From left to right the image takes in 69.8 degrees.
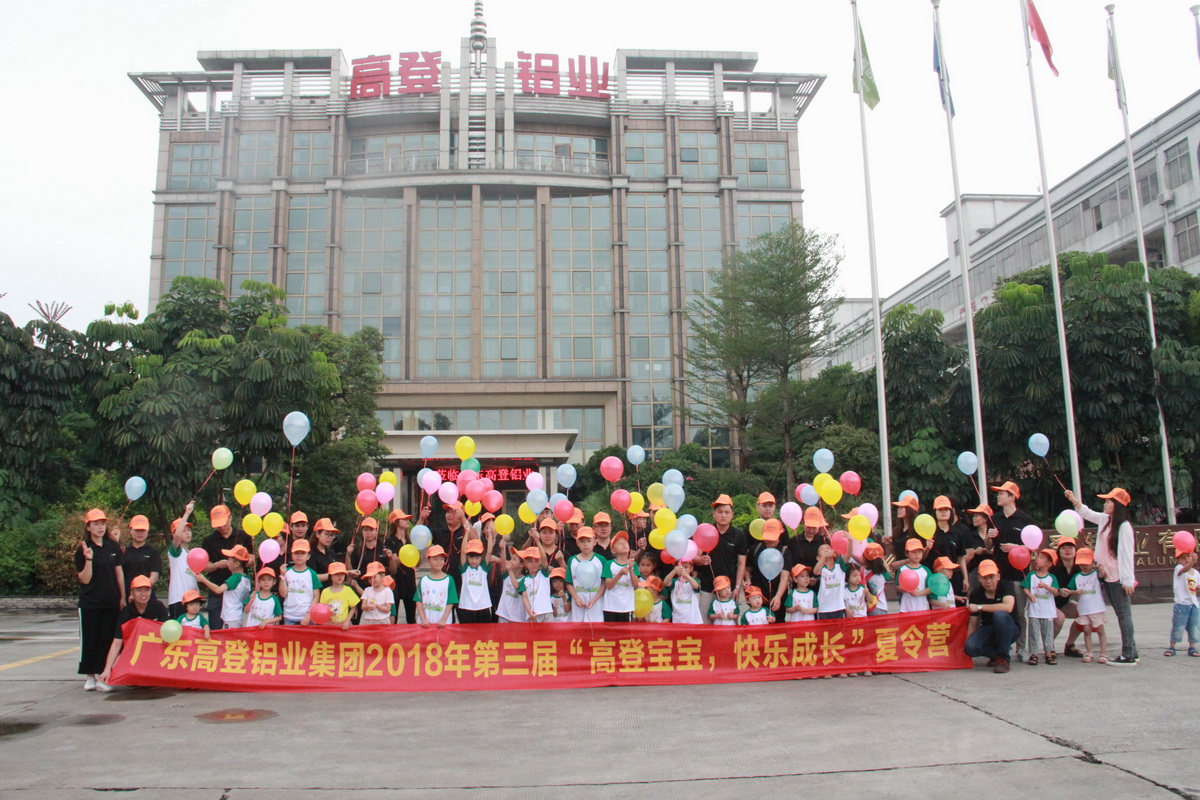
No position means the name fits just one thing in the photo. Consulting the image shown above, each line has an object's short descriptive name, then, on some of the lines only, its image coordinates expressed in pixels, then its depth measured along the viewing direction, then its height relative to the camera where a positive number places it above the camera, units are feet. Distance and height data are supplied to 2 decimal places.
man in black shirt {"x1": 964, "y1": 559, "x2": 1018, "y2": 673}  25.95 -2.83
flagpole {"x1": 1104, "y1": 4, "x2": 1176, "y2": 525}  60.70 +15.39
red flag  56.75 +32.03
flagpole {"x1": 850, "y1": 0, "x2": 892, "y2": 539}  56.34 +18.44
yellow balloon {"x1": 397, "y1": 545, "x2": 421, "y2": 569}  27.84 -0.57
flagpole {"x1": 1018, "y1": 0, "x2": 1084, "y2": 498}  57.82 +14.79
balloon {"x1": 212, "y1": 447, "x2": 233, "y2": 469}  33.42 +3.17
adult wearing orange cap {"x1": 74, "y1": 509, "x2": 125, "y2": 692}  25.03 -1.54
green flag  57.41 +29.76
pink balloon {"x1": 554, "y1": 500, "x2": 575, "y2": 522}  30.09 +0.83
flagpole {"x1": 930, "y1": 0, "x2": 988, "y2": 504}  57.06 +21.12
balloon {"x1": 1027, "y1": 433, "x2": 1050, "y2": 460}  37.07 +3.55
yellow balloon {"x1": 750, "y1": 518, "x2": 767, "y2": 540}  27.76 +0.13
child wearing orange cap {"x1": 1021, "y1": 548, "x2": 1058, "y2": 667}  27.22 -2.46
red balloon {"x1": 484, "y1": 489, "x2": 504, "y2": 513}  30.04 +1.22
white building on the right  93.45 +40.50
